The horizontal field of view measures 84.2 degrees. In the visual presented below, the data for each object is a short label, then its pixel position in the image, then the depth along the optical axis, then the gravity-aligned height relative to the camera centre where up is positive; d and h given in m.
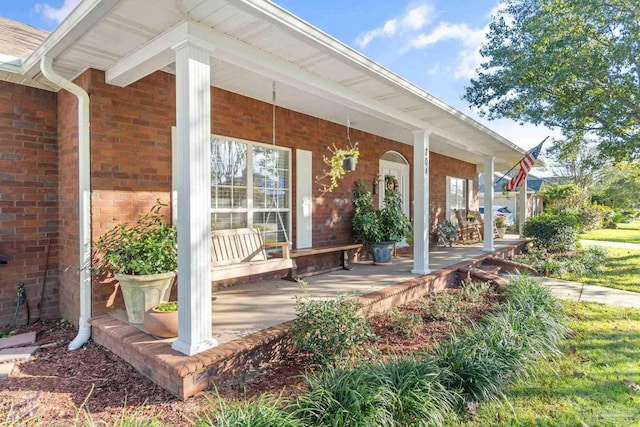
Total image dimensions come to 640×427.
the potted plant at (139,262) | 3.55 -0.50
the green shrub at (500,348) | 2.75 -1.22
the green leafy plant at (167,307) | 3.29 -0.88
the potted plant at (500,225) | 12.98 -0.48
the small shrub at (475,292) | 5.10 -1.20
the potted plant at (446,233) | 10.34 -0.60
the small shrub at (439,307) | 4.48 -1.25
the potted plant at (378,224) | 7.20 -0.24
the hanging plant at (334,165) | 6.21 +0.85
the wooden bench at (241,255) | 4.18 -0.57
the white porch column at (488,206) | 9.20 +0.16
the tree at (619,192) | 19.45 +1.18
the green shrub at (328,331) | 3.07 -1.05
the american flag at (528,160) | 9.23 +1.35
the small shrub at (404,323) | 3.93 -1.27
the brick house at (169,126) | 2.89 +1.10
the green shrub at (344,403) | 2.19 -1.24
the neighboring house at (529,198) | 21.91 +0.99
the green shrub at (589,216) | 17.86 -0.22
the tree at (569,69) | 6.37 +2.79
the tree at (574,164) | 8.88 +2.17
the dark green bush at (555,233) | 9.61 -0.58
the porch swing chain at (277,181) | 5.75 +0.55
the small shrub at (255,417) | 2.03 -1.20
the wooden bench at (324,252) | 5.75 -0.68
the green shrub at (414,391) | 2.34 -1.26
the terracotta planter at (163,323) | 3.12 -0.97
